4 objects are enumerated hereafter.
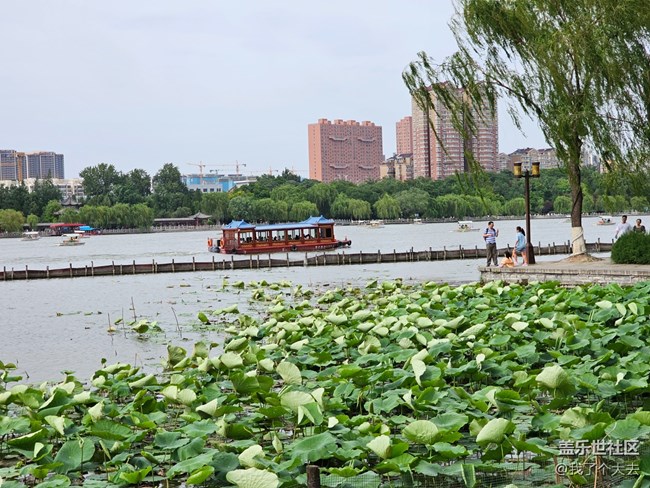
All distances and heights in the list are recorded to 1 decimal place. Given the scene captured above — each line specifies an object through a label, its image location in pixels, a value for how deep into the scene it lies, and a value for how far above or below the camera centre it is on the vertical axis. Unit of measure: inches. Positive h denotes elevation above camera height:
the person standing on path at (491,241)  853.2 -31.3
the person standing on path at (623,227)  788.4 -20.5
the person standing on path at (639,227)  764.6 -20.8
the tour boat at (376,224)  3929.6 -47.4
